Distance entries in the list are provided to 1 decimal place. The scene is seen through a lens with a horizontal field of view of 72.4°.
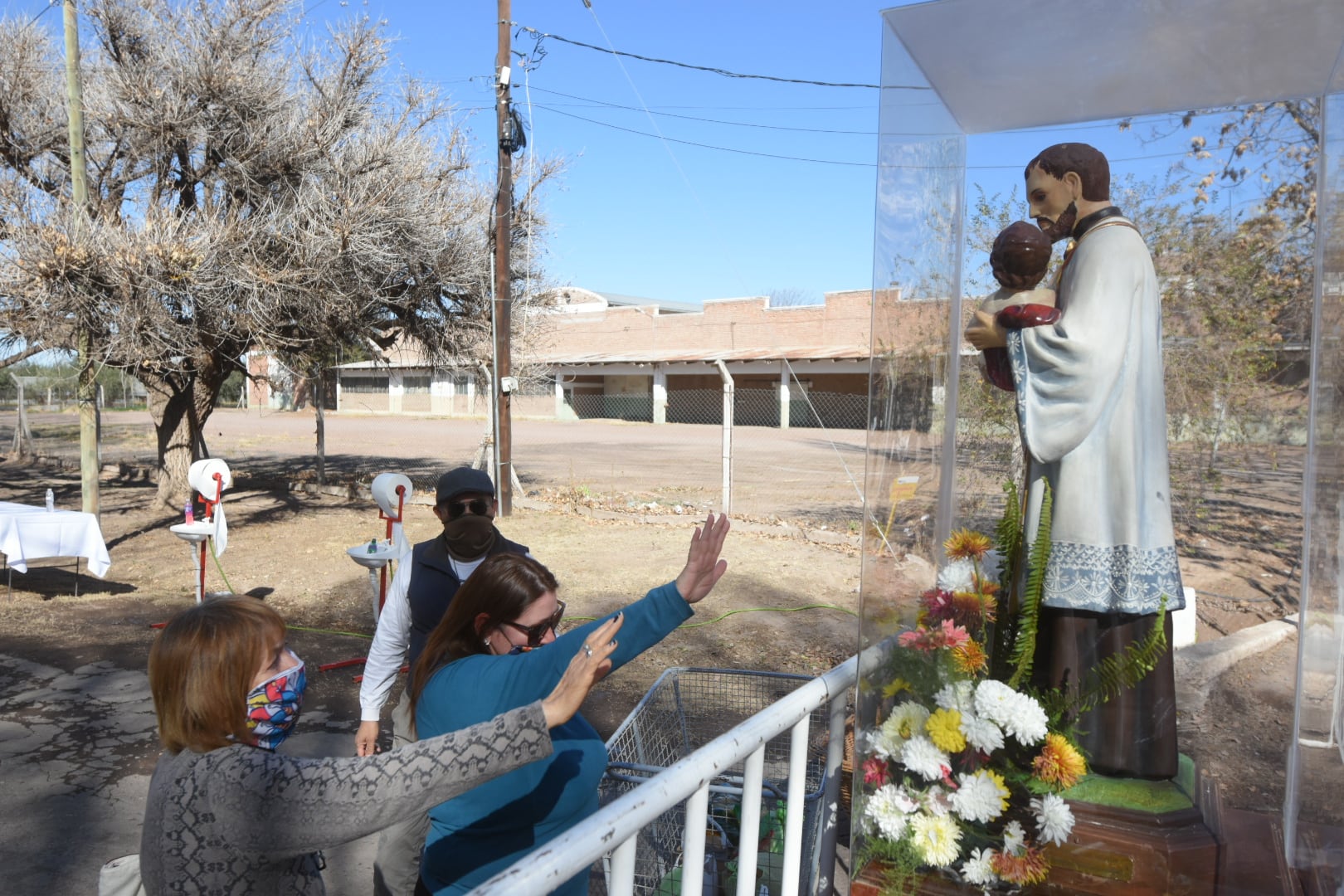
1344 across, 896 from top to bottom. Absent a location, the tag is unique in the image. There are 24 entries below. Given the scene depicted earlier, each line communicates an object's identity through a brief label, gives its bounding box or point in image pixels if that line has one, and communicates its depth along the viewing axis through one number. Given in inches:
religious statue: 88.8
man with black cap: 121.8
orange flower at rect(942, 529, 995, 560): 92.8
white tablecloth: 286.2
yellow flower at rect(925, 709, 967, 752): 83.8
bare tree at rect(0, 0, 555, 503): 397.7
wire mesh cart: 99.1
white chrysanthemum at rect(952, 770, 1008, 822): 82.5
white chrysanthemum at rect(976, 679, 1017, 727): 82.7
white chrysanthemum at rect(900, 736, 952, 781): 84.0
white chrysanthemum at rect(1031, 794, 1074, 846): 81.4
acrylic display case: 92.4
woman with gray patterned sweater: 59.7
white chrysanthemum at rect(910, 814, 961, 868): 82.9
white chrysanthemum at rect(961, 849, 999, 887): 82.8
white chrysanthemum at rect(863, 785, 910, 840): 85.1
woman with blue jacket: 79.4
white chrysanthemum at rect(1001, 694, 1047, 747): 82.2
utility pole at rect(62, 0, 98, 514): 364.2
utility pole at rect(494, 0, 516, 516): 502.9
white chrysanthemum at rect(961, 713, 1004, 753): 82.2
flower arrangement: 82.7
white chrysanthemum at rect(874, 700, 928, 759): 87.3
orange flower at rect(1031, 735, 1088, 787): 82.7
